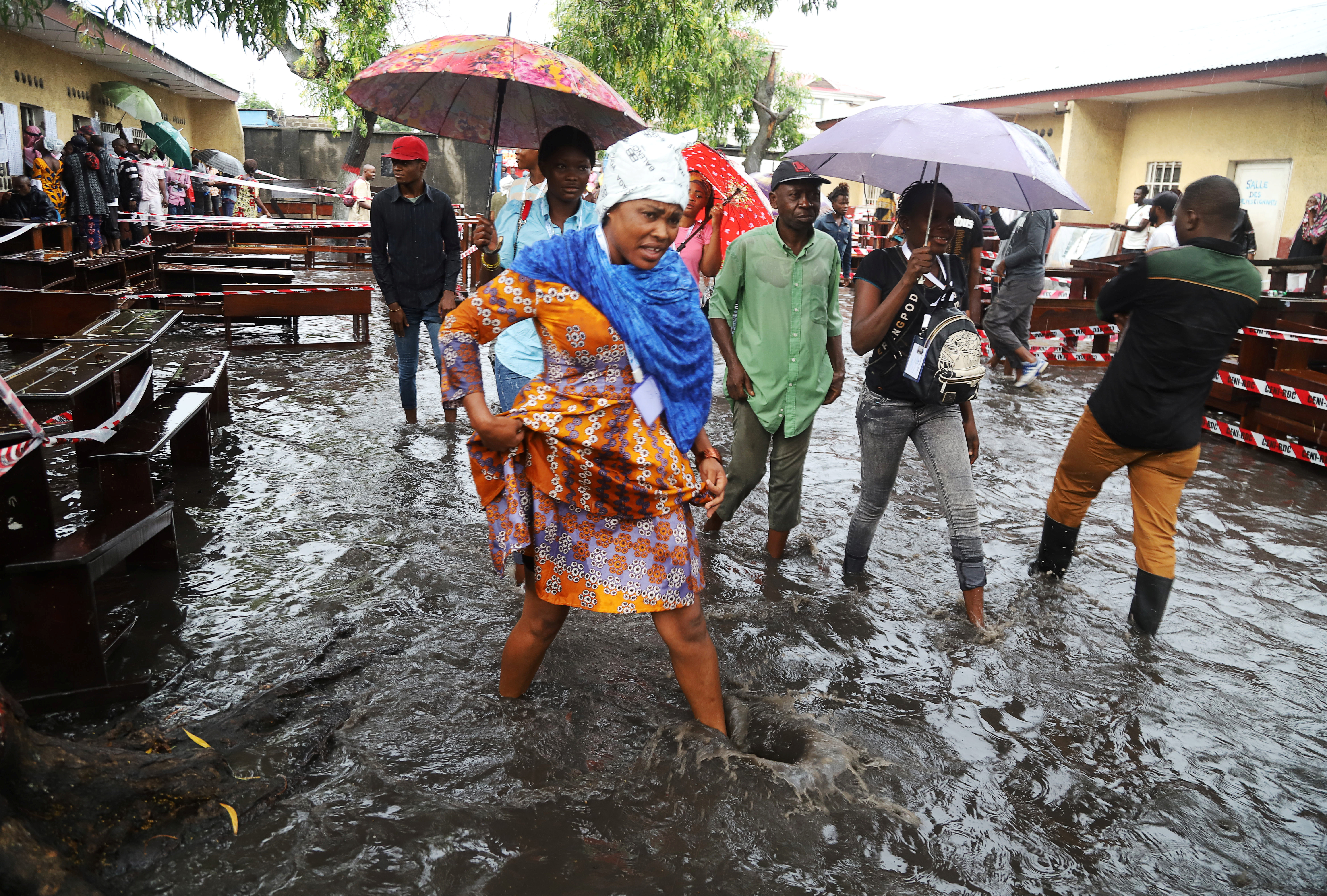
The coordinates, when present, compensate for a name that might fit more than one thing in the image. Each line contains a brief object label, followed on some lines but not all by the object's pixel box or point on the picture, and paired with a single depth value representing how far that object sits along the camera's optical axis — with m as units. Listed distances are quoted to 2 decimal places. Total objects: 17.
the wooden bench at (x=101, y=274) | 9.36
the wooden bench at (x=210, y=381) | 5.54
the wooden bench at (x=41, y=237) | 9.43
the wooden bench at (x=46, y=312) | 6.50
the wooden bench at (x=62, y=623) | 3.15
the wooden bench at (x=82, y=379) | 3.54
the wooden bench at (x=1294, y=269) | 10.70
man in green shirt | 4.42
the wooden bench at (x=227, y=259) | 11.99
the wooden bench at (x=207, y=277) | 11.51
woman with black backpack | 3.98
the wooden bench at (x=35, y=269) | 7.94
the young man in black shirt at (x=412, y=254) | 6.74
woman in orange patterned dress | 2.67
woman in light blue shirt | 4.41
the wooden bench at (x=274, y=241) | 14.11
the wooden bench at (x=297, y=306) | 9.37
